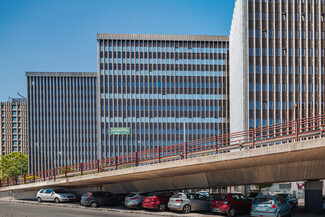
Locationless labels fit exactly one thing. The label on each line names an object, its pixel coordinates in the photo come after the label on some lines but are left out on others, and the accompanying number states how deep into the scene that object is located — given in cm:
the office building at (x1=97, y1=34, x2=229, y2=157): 8994
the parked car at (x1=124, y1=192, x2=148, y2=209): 2486
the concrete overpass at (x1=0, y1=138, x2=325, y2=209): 1806
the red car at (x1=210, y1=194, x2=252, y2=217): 2039
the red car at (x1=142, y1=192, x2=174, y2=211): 2341
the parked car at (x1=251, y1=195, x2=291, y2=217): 1856
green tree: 10831
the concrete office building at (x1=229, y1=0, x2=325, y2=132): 5891
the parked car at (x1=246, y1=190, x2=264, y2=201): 3059
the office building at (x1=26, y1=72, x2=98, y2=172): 11062
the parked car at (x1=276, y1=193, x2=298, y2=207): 2766
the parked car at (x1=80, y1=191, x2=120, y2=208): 2727
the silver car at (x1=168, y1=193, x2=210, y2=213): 2203
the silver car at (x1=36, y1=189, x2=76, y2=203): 3173
